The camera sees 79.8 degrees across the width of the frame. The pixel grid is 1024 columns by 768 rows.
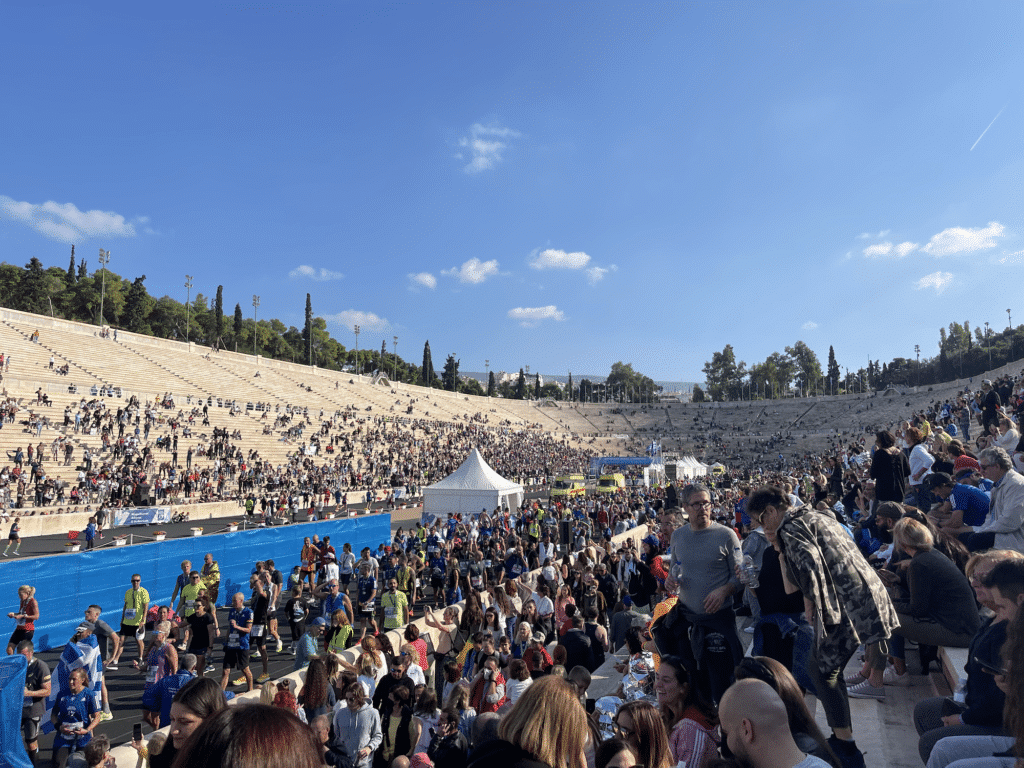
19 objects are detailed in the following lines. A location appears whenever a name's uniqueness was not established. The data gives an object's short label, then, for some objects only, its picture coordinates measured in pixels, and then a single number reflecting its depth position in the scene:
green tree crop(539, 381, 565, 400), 125.09
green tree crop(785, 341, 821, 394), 115.94
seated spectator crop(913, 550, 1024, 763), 2.69
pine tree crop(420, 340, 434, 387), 100.38
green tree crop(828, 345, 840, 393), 112.75
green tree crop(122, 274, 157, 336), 67.50
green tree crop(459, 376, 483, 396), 102.94
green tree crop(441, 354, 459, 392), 106.88
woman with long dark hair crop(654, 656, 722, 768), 3.08
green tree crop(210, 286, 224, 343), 75.81
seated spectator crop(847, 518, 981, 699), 3.88
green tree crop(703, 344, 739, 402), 120.56
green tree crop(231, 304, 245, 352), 79.50
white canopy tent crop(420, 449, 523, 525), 21.92
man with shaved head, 1.97
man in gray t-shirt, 3.84
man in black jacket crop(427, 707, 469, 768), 4.37
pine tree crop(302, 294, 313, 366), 83.31
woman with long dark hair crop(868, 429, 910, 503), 8.27
